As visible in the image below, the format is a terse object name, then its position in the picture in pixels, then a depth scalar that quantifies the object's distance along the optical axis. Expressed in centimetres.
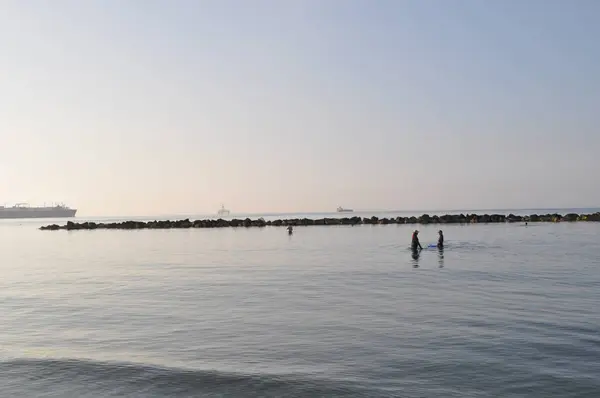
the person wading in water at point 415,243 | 4225
